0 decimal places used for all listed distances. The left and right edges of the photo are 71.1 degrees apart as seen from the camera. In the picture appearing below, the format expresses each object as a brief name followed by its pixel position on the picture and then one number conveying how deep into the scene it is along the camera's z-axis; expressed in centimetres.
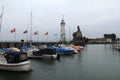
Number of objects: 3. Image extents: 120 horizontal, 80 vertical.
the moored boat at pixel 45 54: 2093
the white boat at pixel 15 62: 1321
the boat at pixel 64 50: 2829
